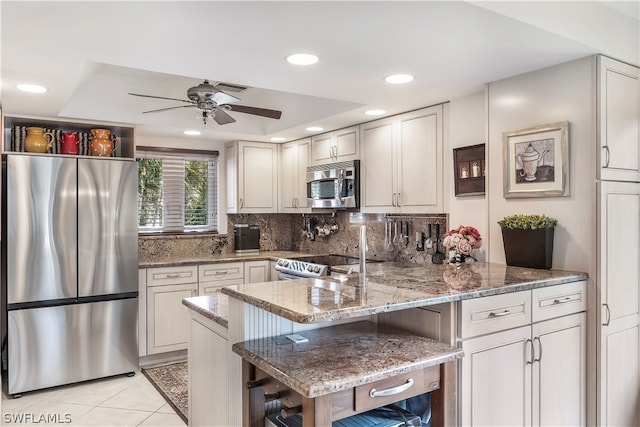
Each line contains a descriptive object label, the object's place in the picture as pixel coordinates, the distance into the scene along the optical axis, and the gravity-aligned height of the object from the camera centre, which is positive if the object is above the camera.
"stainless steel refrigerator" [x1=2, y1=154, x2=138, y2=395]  3.26 -0.45
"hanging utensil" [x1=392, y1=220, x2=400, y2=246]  3.85 -0.20
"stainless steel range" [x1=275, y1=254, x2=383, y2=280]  3.75 -0.49
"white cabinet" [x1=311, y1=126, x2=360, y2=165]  3.94 +0.62
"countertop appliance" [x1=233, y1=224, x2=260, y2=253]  4.85 -0.30
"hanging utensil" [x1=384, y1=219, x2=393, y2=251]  3.91 -0.24
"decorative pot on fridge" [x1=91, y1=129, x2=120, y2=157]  3.71 +0.58
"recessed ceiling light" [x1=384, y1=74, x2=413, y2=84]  2.47 +0.77
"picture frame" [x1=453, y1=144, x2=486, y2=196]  2.84 +0.27
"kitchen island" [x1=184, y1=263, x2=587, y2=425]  1.65 -0.36
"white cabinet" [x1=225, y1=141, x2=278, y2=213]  4.64 +0.37
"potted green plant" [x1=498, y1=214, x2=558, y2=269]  2.37 -0.16
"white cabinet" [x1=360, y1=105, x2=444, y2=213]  3.20 +0.38
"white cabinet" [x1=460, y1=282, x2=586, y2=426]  1.89 -0.70
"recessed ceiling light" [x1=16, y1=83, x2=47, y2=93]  2.64 +0.77
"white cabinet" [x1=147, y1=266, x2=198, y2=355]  3.90 -0.86
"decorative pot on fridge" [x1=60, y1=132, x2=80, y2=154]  3.62 +0.57
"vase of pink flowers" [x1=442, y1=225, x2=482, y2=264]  2.68 -0.20
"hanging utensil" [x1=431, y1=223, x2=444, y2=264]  3.41 -0.35
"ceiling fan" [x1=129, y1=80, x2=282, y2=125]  2.61 +0.69
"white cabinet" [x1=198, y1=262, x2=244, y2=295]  4.14 -0.62
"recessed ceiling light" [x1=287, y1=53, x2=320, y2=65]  2.13 +0.76
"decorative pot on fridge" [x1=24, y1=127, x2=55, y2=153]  3.45 +0.57
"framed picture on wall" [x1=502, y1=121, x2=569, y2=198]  2.34 +0.28
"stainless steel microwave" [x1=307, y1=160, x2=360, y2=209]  3.87 +0.24
